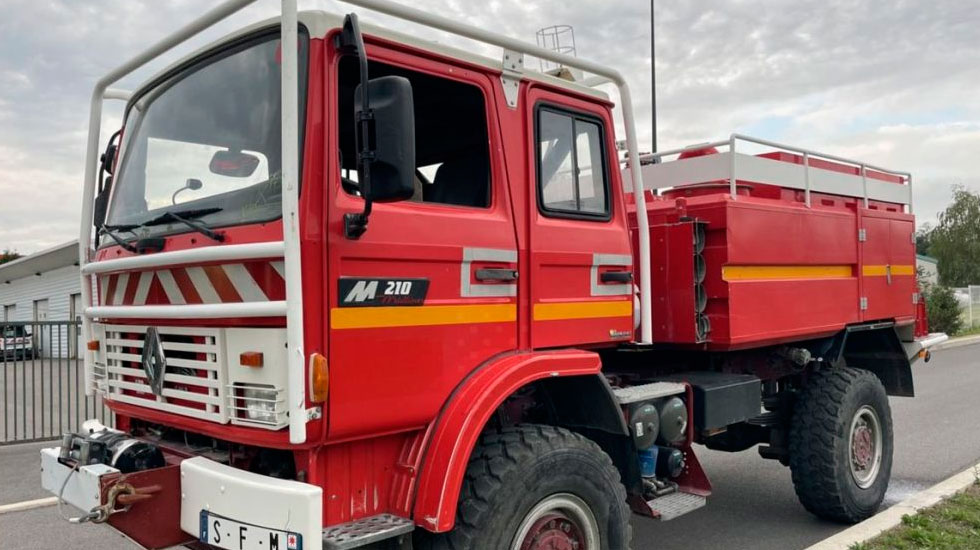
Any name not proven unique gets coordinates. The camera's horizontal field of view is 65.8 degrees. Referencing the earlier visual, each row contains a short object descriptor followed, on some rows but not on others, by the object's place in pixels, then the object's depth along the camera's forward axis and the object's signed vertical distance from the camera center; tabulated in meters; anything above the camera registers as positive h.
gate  8.09 -0.77
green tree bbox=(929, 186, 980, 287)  37.09 +1.91
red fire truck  2.70 -0.05
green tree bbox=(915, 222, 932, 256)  40.31 +2.49
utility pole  15.55 +4.06
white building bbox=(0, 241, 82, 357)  23.49 +0.34
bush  22.61 -0.90
